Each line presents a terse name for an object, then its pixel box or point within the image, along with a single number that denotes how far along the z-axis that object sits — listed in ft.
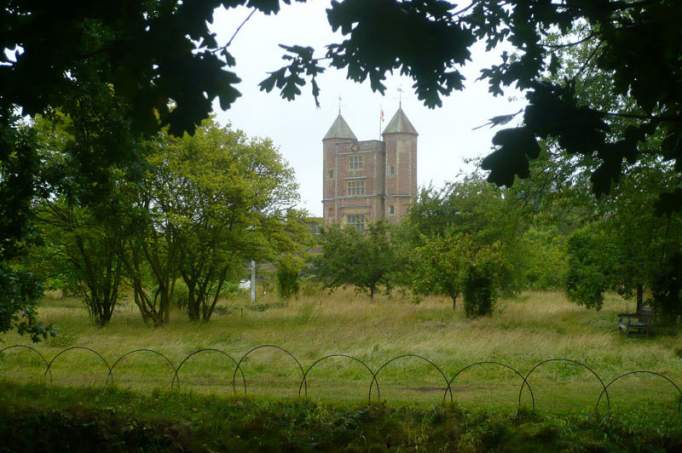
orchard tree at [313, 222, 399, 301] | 101.45
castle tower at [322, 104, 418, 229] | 220.02
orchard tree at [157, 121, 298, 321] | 73.72
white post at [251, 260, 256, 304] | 111.65
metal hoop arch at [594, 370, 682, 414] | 27.84
